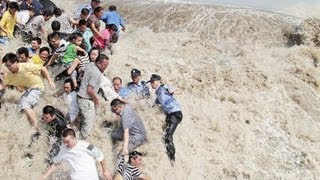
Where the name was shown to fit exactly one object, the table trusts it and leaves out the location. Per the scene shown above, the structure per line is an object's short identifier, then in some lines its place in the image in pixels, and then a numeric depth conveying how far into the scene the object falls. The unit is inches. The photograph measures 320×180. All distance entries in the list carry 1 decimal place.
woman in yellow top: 458.8
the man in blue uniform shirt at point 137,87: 411.2
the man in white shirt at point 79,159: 295.7
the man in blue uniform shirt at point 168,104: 392.8
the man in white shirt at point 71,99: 376.8
